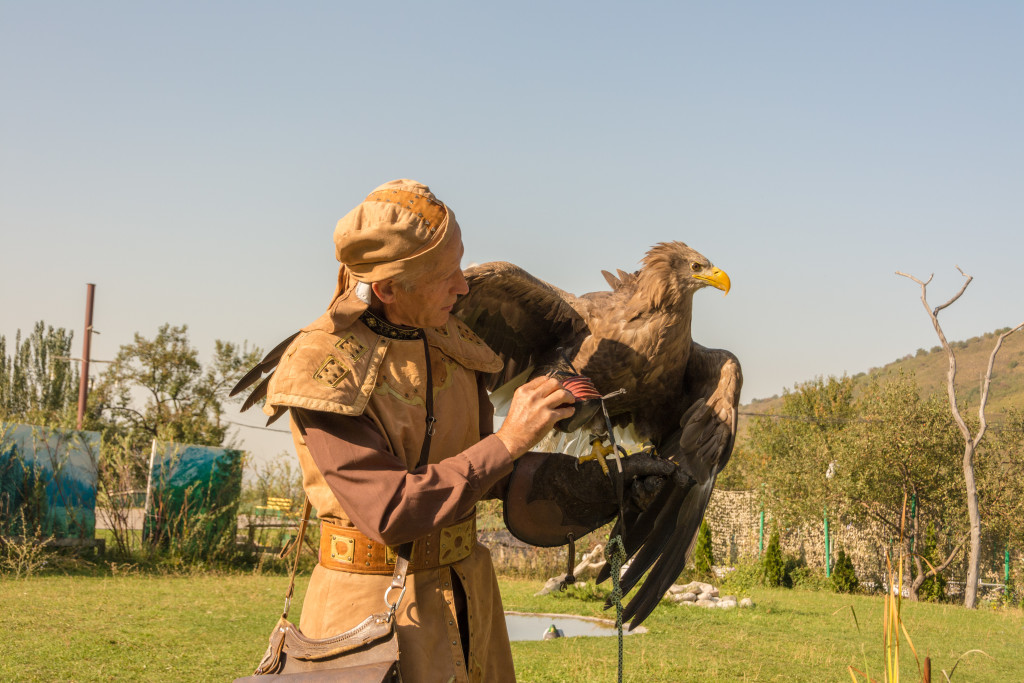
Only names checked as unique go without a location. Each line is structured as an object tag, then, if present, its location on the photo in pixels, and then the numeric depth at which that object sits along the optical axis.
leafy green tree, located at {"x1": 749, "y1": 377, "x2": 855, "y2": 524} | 17.71
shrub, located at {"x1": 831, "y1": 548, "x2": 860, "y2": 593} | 15.08
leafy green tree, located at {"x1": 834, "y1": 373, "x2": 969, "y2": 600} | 16.56
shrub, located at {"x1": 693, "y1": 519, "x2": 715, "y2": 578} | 14.34
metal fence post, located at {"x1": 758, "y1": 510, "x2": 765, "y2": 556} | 17.92
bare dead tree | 15.58
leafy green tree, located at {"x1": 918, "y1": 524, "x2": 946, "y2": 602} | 15.52
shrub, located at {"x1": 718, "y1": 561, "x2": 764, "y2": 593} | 14.33
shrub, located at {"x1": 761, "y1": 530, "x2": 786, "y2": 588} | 15.19
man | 1.65
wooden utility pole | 20.11
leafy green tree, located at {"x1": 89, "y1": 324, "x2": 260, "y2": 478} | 20.11
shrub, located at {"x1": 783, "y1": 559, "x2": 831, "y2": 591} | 15.53
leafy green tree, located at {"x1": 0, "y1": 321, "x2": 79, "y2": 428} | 27.02
